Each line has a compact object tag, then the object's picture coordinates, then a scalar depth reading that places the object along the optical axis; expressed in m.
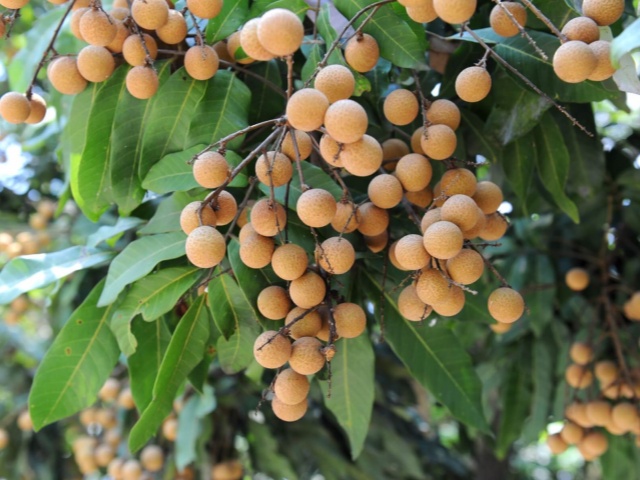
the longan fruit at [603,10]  0.72
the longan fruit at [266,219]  0.74
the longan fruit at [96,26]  0.83
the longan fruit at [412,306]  0.77
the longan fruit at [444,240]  0.69
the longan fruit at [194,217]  0.76
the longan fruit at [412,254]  0.72
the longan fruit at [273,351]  0.72
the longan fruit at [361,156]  0.69
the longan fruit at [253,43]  0.71
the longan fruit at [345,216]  0.79
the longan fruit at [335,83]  0.70
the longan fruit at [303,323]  0.75
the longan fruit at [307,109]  0.66
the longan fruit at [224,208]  0.79
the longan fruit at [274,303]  0.77
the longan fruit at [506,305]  0.77
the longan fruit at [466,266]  0.73
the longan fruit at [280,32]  0.65
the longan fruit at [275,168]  0.73
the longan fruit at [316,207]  0.71
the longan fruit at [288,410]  0.76
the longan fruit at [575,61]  0.69
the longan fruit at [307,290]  0.74
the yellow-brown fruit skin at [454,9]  0.68
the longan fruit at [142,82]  0.87
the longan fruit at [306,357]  0.73
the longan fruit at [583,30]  0.72
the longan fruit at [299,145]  0.77
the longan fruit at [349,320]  0.77
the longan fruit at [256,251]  0.75
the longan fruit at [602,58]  0.70
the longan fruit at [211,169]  0.75
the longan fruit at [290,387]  0.74
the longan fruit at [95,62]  0.89
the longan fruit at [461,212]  0.72
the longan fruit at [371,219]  0.82
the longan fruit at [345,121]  0.65
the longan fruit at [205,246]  0.72
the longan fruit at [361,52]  0.80
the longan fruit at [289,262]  0.73
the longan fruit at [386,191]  0.80
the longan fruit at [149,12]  0.83
